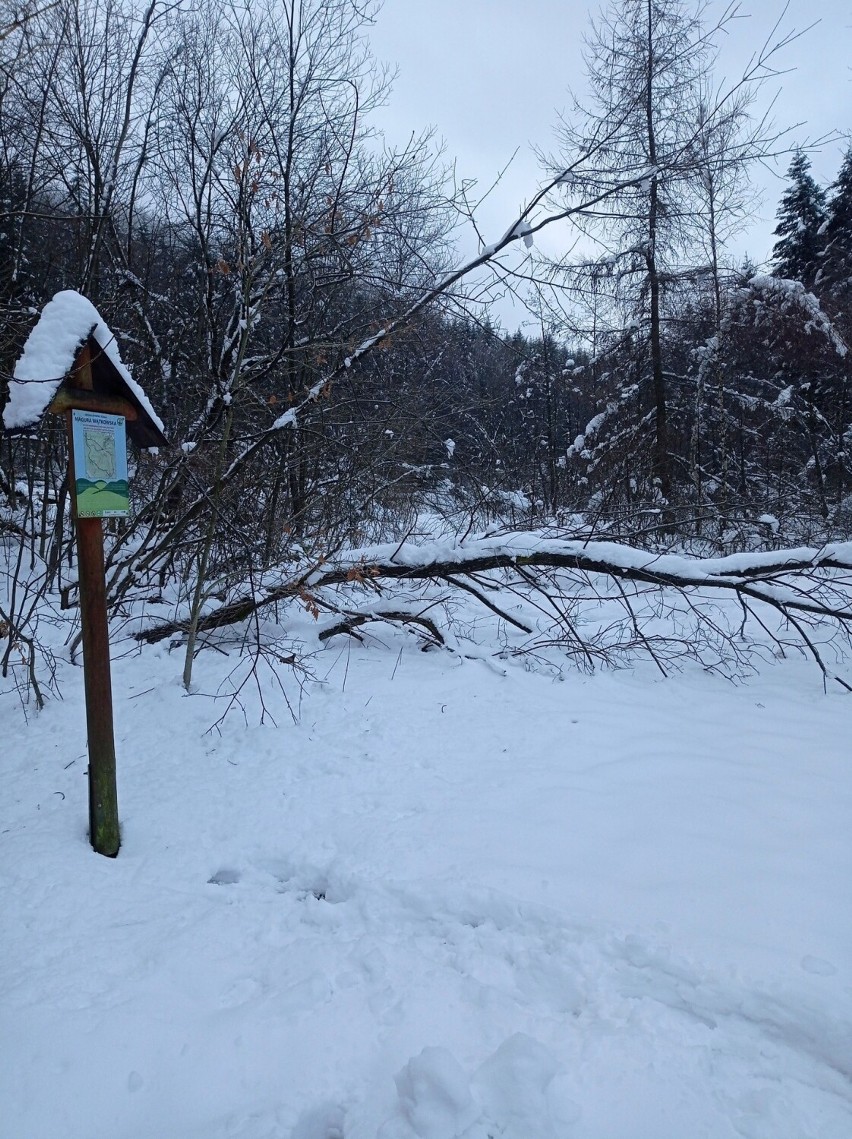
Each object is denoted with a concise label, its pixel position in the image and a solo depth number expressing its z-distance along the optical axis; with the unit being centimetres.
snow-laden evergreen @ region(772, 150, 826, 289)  2084
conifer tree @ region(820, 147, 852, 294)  1762
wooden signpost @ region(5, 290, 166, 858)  269
